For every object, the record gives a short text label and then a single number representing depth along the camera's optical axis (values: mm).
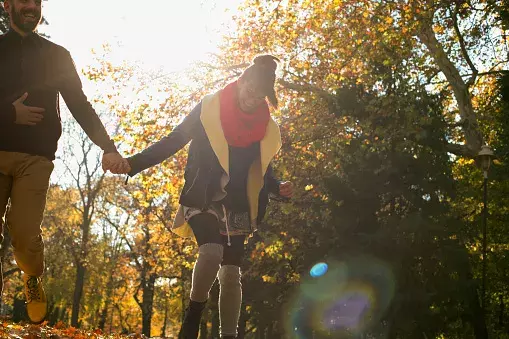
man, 3734
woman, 4027
